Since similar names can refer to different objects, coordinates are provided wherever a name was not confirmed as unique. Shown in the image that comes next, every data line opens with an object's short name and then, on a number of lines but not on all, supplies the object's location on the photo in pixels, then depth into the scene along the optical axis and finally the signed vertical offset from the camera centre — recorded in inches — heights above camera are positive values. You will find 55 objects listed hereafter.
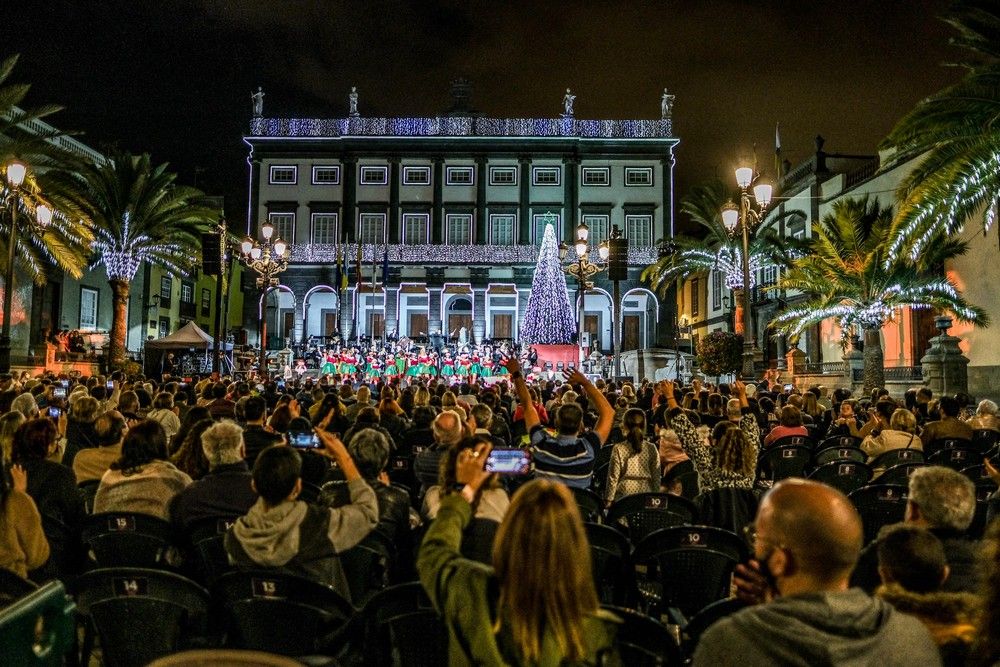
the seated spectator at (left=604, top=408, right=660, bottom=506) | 267.0 -36.8
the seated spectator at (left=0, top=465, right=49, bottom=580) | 150.0 -36.2
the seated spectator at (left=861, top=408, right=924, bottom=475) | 325.7 -32.3
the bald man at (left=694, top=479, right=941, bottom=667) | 77.9 -26.9
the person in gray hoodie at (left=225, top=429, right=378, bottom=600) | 148.3 -34.3
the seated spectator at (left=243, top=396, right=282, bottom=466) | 281.0 -26.9
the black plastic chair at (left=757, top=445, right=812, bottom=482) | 324.5 -41.7
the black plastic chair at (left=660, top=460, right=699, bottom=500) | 290.8 -45.3
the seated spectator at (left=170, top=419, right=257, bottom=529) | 187.3 -33.3
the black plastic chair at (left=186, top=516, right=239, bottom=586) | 171.9 -44.2
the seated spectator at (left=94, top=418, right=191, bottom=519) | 196.2 -31.9
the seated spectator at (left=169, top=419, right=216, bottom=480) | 232.2 -30.1
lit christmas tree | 1315.2 +111.5
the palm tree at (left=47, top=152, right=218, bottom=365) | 1089.4 +235.0
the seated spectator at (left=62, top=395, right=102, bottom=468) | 331.6 -28.4
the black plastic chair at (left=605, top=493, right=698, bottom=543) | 220.8 -44.5
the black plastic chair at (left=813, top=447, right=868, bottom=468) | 325.4 -38.9
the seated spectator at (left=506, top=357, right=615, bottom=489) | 240.5 -28.6
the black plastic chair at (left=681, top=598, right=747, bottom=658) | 118.6 -40.4
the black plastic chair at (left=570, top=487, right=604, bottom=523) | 229.1 -43.4
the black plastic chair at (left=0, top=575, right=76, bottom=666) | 73.8 -28.8
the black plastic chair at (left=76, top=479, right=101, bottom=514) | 228.4 -41.0
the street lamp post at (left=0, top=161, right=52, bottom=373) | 603.2 +119.5
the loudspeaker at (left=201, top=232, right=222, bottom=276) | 791.7 +121.5
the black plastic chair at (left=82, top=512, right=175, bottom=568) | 174.7 -43.5
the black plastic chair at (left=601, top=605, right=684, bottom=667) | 107.4 -41.5
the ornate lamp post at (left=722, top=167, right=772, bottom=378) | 644.1 +147.5
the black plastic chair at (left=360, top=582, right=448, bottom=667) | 125.3 -45.7
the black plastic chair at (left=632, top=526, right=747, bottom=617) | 175.0 -47.6
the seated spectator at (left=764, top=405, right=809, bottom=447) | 350.6 -27.1
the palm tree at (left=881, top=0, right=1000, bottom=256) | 509.4 +168.3
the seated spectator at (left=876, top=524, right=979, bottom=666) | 95.5 -31.7
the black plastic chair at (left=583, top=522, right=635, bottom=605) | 177.5 -48.0
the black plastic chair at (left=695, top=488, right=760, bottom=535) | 229.5 -45.2
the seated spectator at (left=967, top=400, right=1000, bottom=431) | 381.7 -26.0
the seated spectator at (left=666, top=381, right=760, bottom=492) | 237.9 -30.7
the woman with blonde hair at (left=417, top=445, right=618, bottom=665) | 90.5 -29.9
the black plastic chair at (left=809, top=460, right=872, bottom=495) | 280.2 -41.3
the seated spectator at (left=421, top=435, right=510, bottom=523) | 146.9 -27.0
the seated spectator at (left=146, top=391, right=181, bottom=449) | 342.0 -24.0
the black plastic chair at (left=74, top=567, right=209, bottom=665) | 129.0 -44.6
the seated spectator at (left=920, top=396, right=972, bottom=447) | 347.6 -27.4
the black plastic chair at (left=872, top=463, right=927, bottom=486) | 263.0 -38.7
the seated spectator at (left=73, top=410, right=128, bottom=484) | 249.6 -31.1
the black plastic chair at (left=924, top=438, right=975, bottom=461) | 334.3 -35.0
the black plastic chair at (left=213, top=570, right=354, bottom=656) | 126.6 -43.7
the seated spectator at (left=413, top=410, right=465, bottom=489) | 253.9 -29.5
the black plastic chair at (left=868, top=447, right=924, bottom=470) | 305.7 -37.6
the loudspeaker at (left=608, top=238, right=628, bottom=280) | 729.6 +111.4
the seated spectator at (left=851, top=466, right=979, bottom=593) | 143.6 -29.3
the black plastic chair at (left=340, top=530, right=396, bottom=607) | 175.3 -48.4
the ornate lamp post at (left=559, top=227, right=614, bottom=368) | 788.0 +119.2
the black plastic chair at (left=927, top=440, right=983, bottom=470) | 315.3 -38.7
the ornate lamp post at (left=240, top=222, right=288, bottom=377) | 848.3 +124.5
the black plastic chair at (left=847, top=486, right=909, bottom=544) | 231.6 -43.0
